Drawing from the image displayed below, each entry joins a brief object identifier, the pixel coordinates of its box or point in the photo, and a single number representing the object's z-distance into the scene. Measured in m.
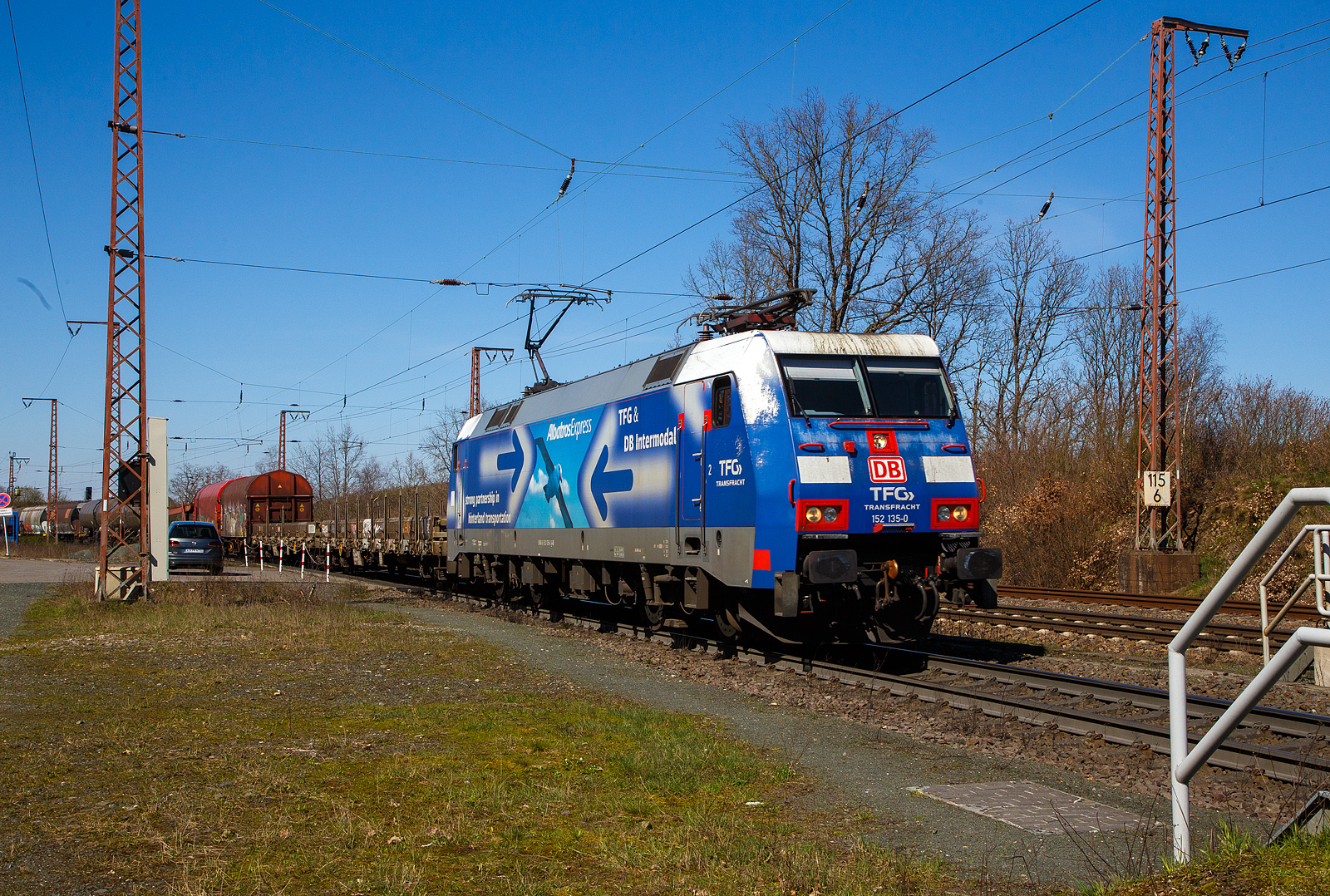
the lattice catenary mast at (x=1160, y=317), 21.16
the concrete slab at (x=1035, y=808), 6.00
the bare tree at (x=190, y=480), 108.31
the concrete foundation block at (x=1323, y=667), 10.79
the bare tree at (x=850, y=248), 31.83
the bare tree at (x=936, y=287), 31.97
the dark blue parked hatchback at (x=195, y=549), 33.50
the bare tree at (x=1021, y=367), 36.12
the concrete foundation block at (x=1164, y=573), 21.41
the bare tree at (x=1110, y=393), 28.17
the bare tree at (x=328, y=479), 77.94
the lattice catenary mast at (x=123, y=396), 19.50
